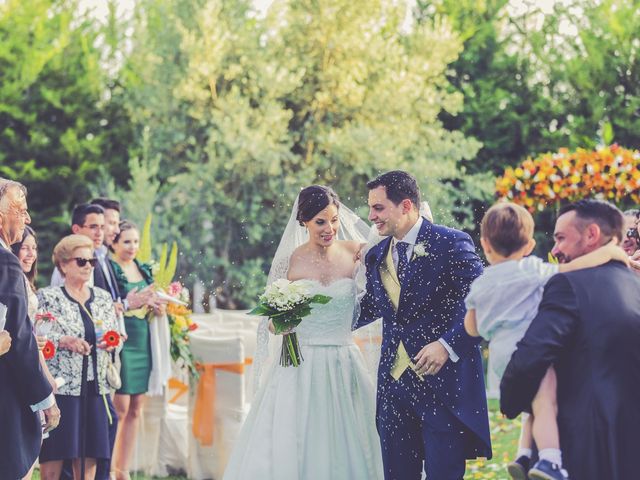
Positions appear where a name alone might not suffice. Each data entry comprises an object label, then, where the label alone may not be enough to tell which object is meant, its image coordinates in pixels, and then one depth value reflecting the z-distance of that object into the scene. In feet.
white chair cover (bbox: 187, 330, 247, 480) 26.76
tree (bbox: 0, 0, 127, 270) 60.23
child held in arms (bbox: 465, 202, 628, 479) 14.01
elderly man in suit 15.81
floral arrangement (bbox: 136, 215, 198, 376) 27.30
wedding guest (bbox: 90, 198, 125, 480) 23.52
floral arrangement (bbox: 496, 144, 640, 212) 30.22
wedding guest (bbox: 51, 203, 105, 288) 25.73
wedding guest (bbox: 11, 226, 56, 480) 21.09
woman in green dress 25.89
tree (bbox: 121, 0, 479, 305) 60.75
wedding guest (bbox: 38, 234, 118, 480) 21.94
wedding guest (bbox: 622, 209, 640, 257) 23.75
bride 20.01
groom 17.70
